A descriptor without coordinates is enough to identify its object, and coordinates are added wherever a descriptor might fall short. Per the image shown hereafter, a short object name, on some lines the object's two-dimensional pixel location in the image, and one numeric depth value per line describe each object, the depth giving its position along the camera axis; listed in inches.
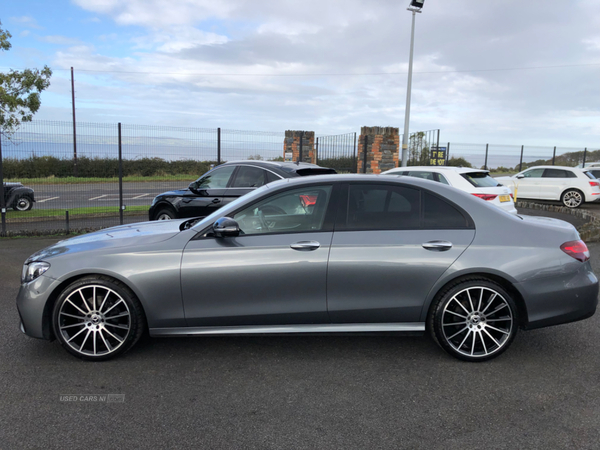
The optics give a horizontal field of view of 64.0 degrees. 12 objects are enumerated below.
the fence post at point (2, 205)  413.7
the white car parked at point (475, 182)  377.1
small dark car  541.0
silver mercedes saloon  153.5
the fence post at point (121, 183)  458.3
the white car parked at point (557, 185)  674.8
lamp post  671.1
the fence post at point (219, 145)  512.4
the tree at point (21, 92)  521.3
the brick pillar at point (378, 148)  667.4
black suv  342.6
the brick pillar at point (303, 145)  671.8
